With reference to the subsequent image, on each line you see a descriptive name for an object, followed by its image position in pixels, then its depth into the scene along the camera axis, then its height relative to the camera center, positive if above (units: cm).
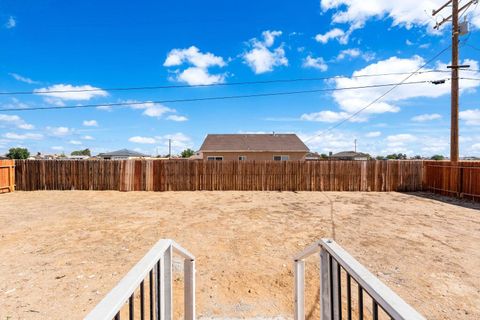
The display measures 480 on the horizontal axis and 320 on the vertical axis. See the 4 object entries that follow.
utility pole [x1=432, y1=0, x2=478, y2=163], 1116 +311
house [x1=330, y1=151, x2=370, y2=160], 3947 +45
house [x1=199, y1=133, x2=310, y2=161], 2197 +79
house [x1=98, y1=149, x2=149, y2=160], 3642 +61
